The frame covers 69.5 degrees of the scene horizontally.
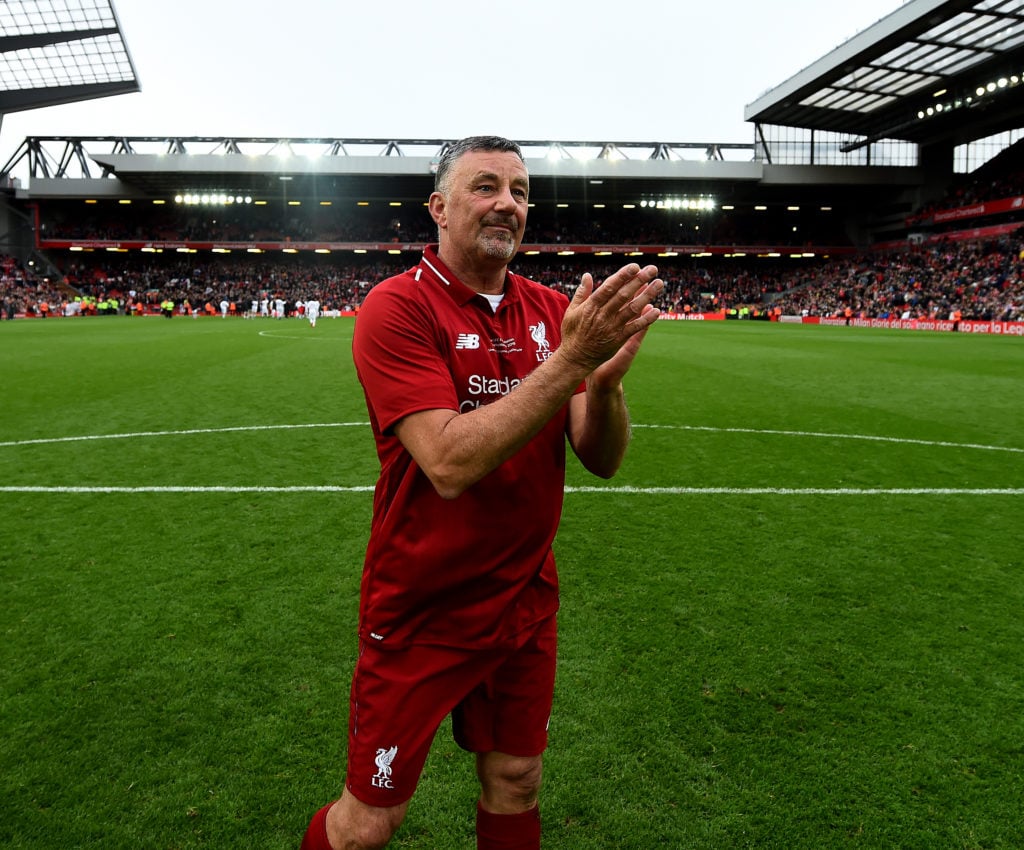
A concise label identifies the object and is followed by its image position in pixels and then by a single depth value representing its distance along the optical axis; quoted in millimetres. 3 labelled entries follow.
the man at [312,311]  35219
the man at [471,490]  1740
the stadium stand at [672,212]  45281
